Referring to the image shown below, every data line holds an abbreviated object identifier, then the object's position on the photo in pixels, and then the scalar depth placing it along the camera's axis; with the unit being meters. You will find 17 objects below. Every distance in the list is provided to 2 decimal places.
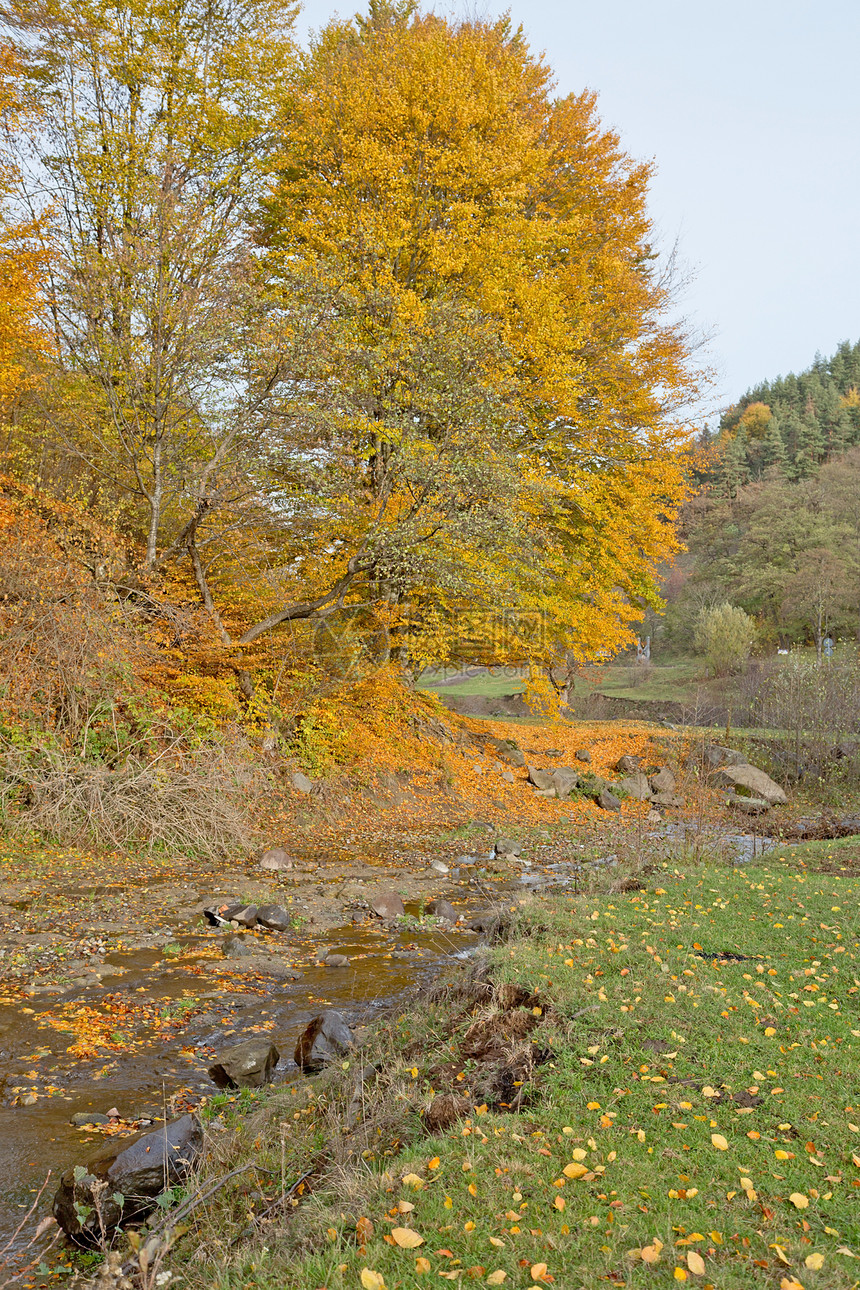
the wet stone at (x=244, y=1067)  5.35
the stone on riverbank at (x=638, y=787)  17.36
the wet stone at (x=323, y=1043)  5.59
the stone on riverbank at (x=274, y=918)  8.47
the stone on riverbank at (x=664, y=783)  17.59
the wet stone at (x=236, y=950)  7.62
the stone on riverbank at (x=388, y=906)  9.14
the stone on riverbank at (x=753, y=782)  16.92
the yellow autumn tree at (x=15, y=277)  12.20
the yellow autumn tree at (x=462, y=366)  13.58
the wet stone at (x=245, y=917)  8.48
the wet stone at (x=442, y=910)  9.23
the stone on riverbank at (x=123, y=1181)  3.86
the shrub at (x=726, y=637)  34.12
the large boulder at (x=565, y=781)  17.17
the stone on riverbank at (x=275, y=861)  10.64
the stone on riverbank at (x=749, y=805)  16.08
